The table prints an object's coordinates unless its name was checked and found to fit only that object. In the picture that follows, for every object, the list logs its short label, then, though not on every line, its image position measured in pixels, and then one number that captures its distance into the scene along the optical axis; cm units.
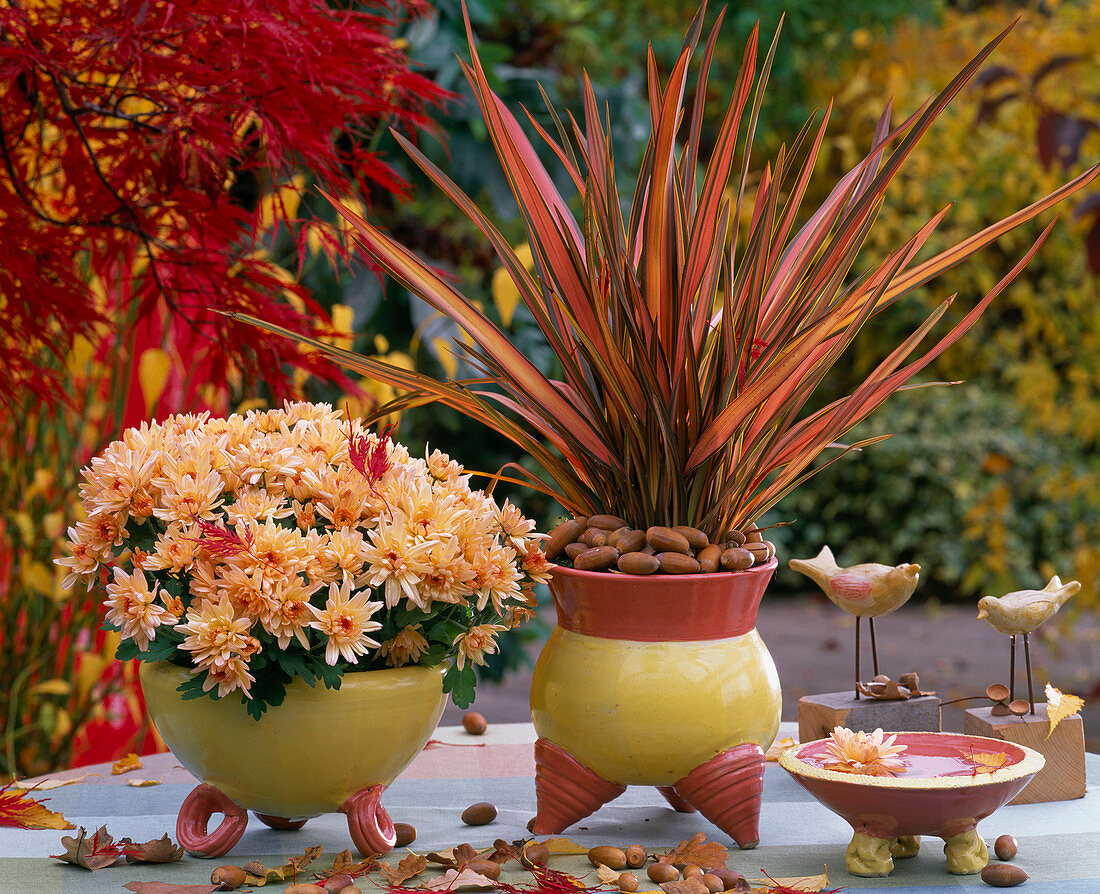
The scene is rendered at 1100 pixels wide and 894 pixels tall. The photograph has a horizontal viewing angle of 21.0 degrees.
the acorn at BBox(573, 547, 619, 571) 191
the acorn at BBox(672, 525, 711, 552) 191
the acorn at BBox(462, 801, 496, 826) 196
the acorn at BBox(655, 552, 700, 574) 189
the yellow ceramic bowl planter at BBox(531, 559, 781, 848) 189
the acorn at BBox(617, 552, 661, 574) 189
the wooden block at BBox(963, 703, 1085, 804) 197
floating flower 185
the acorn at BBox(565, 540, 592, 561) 193
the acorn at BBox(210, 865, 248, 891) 182
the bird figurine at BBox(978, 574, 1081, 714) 195
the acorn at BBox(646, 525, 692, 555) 190
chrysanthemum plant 180
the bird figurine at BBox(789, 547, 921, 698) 198
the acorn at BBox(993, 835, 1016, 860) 185
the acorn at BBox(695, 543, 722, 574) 190
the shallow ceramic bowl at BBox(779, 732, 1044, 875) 181
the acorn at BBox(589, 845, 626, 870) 186
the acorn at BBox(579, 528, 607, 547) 192
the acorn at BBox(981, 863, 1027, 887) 181
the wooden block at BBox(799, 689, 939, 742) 201
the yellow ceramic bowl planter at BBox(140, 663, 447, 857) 184
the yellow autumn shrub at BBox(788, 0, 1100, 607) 544
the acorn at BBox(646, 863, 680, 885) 182
